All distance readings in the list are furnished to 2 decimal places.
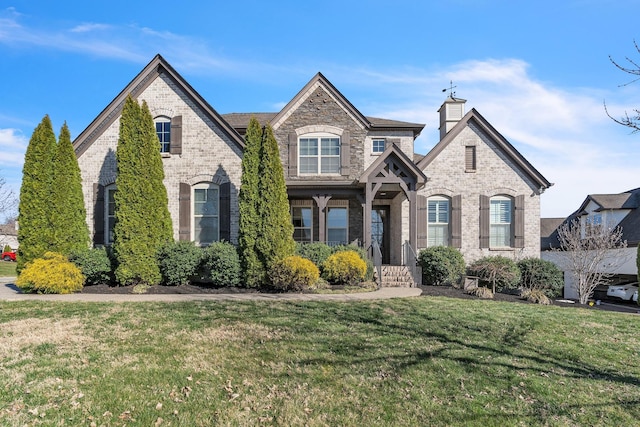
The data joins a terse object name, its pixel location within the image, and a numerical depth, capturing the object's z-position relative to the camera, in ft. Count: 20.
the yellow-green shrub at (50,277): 36.35
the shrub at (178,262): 41.50
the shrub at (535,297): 40.27
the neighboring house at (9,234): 159.39
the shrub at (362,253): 43.80
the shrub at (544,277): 48.97
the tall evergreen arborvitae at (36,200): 41.04
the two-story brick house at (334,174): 50.88
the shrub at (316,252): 43.18
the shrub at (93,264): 40.68
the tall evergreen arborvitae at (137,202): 41.01
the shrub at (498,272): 47.38
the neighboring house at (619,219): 69.26
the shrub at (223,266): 40.63
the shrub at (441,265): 48.22
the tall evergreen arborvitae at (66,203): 42.24
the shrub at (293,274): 38.17
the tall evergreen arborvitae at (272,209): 40.86
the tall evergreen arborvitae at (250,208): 40.60
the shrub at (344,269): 40.57
